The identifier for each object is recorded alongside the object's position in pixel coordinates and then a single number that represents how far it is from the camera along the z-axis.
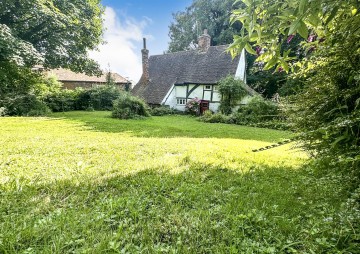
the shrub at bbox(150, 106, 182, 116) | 18.02
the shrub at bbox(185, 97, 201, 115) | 18.61
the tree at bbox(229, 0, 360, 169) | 1.53
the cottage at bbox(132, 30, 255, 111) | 18.41
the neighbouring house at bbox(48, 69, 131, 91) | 29.94
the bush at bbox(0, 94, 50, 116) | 12.12
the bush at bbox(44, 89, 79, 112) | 16.61
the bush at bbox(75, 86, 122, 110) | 19.00
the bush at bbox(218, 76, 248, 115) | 16.05
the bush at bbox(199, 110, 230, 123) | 14.36
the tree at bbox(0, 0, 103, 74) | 10.92
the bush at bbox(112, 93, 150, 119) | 12.92
